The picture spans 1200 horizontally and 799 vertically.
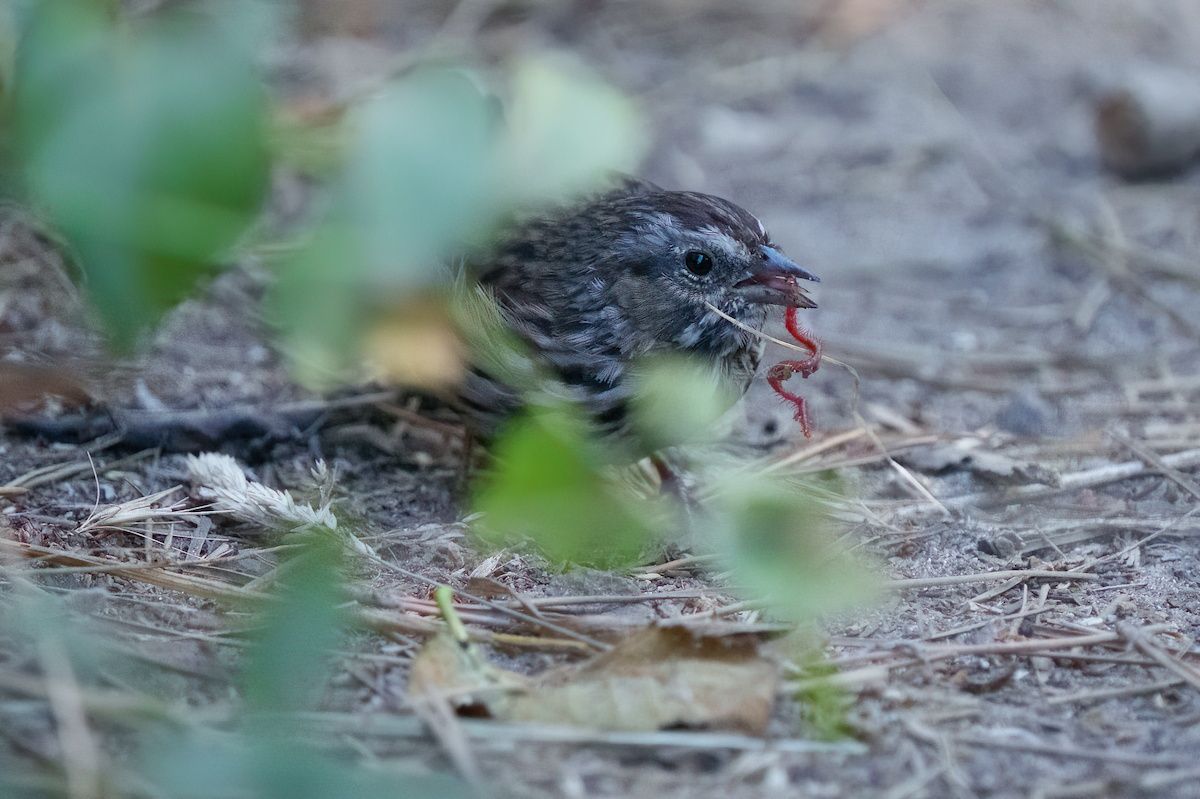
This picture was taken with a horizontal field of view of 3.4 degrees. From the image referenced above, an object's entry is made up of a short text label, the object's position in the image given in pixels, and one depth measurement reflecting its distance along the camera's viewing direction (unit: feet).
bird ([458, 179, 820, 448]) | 10.65
